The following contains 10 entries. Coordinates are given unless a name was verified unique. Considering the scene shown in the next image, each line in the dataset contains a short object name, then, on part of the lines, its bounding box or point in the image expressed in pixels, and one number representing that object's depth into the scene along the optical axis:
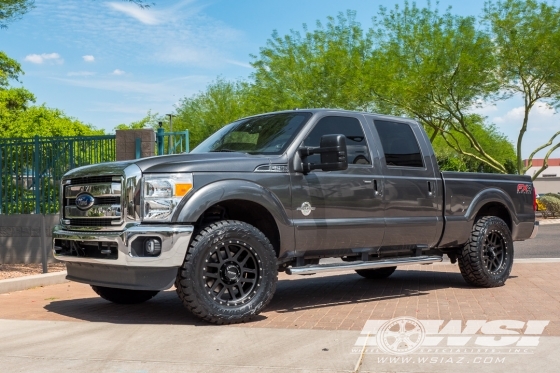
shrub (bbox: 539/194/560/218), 33.12
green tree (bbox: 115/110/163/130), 90.44
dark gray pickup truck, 6.61
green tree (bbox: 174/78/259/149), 52.54
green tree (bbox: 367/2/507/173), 31.58
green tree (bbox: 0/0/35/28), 12.91
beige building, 97.44
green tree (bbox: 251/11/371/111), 33.34
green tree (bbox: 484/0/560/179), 31.36
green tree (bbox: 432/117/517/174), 57.64
